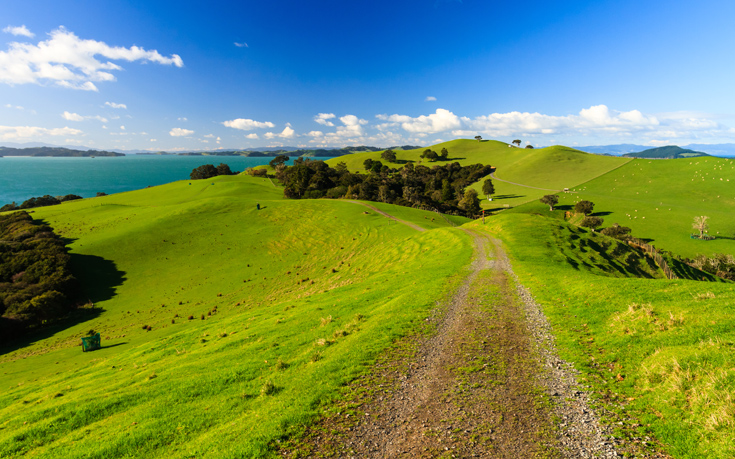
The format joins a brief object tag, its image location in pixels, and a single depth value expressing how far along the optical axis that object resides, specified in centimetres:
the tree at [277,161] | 18250
